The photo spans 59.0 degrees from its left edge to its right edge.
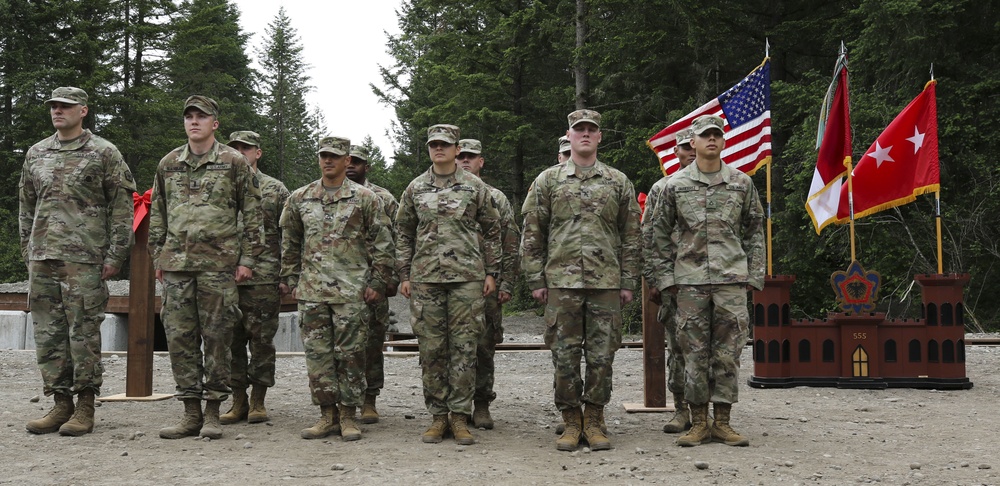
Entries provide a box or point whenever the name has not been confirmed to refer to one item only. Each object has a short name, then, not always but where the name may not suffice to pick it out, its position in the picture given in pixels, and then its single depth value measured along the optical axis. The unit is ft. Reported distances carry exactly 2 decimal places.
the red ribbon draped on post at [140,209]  28.53
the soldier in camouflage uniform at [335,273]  21.39
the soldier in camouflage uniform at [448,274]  21.16
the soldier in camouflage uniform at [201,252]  21.53
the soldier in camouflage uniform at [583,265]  20.66
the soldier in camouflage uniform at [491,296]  22.20
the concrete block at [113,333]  49.03
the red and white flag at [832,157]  33.45
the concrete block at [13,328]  50.70
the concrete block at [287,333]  49.52
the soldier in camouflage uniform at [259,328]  23.62
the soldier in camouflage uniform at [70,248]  21.66
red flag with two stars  33.04
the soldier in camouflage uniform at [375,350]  23.75
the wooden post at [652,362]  25.93
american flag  31.37
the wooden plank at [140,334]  27.94
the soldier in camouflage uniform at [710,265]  20.76
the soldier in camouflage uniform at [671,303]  22.22
